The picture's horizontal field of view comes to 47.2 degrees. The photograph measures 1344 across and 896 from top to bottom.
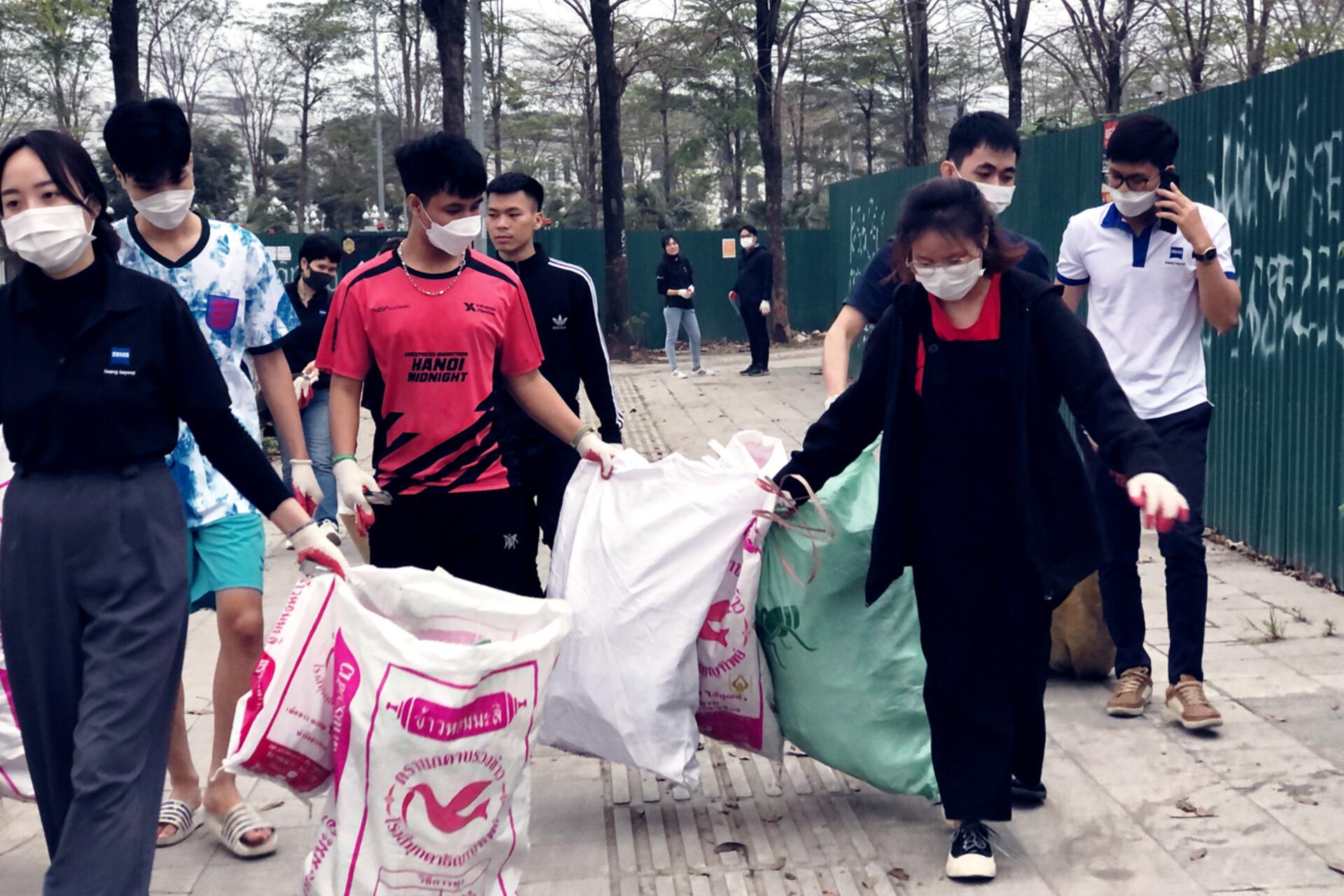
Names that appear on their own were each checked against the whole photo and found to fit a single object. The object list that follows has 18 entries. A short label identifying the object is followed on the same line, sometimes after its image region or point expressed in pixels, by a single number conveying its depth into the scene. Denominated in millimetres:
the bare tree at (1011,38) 22359
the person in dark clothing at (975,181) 4793
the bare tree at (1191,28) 24266
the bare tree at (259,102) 57344
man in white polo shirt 4961
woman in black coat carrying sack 3854
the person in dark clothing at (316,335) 8180
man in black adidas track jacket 5551
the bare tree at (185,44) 50375
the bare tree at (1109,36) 22453
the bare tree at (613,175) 24703
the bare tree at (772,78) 23891
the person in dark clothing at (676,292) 20156
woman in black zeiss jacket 3150
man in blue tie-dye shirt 4176
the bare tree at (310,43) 54500
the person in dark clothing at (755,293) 20281
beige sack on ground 5508
